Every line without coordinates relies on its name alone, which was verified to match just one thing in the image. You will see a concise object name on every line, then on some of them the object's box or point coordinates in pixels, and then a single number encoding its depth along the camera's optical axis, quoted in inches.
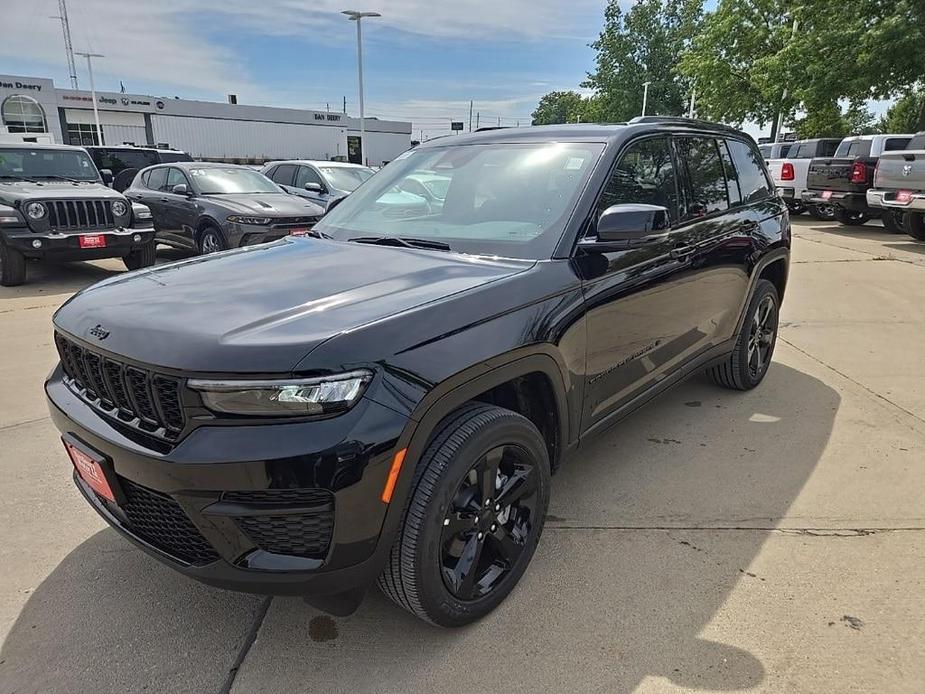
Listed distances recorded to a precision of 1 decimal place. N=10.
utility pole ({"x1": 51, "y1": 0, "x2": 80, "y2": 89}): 1686.8
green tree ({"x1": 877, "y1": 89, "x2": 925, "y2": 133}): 1752.2
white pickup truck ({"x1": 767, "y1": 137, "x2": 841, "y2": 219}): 625.9
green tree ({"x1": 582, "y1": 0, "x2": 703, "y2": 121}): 2053.4
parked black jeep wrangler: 318.0
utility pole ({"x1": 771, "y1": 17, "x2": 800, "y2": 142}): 915.4
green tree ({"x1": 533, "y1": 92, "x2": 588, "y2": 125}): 3685.3
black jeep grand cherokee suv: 72.3
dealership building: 1932.8
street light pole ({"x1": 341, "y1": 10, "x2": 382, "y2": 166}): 1201.4
